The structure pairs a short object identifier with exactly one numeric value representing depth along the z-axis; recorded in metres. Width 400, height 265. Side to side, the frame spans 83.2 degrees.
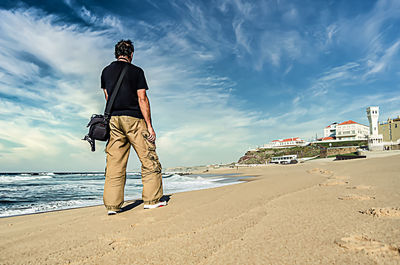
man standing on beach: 3.07
